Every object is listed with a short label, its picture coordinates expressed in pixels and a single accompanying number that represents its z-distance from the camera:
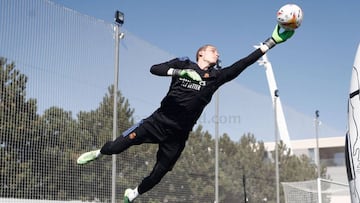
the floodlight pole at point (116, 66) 7.91
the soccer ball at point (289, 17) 4.31
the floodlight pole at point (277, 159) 12.58
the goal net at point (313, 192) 12.88
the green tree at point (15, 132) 6.53
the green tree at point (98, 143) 7.67
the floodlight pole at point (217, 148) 10.20
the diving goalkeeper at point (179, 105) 4.41
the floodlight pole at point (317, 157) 12.92
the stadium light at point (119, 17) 8.39
